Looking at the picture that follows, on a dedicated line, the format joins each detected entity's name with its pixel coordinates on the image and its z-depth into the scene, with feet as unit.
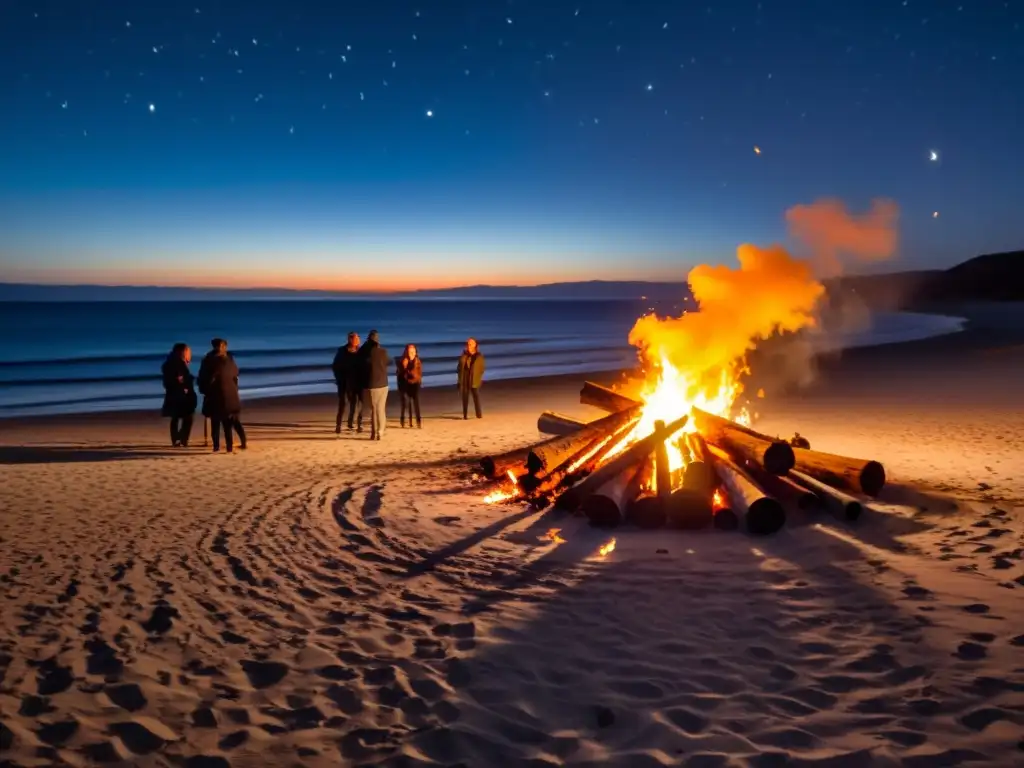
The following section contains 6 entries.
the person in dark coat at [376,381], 48.60
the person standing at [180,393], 46.98
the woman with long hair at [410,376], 53.32
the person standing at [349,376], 52.08
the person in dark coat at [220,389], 43.88
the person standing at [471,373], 58.80
